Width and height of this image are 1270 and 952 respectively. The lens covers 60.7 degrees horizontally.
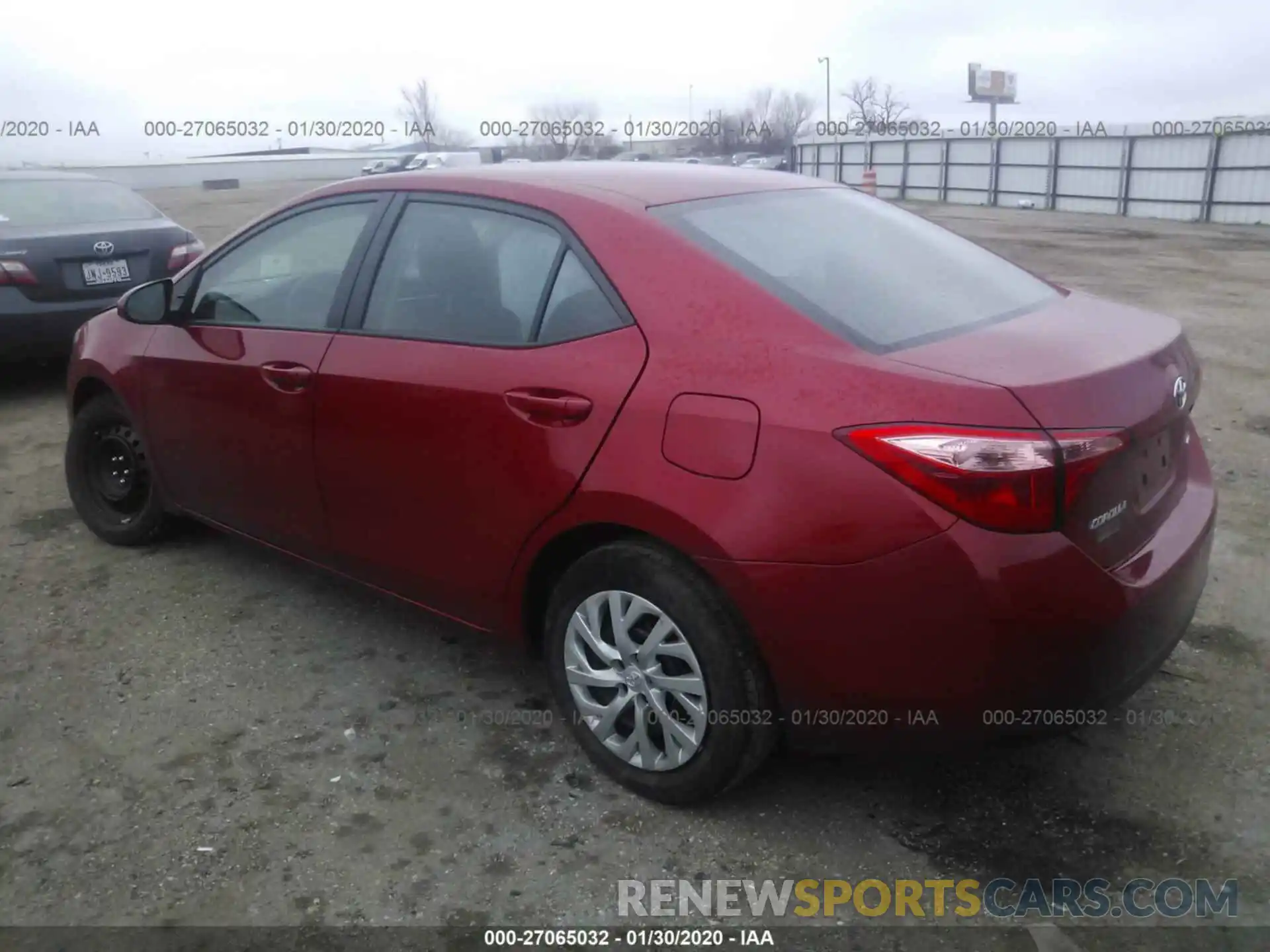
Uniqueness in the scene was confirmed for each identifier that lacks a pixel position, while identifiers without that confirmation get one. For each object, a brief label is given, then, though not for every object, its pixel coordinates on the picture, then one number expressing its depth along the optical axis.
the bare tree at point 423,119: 62.89
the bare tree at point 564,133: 37.41
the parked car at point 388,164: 39.47
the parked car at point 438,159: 37.16
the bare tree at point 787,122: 54.38
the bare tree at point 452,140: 74.06
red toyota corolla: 2.22
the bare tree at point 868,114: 44.76
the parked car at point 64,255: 6.52
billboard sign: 64.50
